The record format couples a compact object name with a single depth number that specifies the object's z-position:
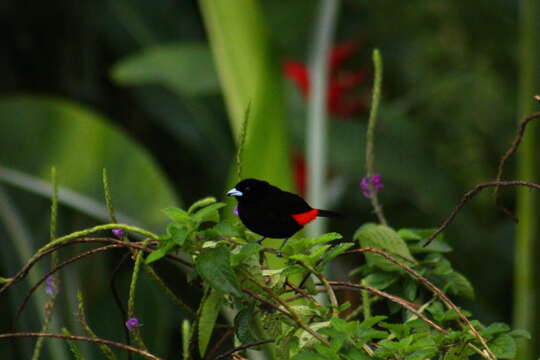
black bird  7.99
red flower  17.38
